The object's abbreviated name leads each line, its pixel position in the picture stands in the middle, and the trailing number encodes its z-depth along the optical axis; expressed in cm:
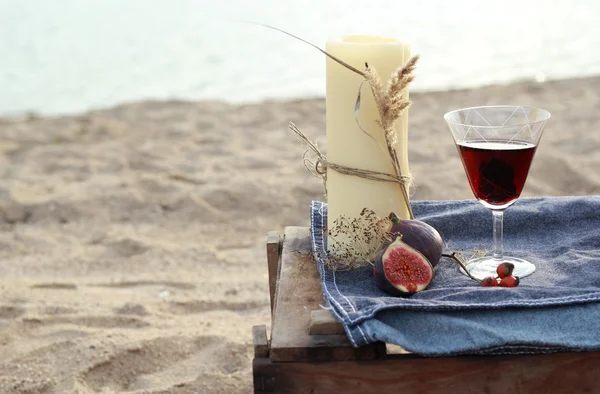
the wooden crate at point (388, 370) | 183
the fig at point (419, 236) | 209
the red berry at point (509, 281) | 201
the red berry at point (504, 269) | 205
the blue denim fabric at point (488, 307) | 177
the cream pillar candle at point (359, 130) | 211
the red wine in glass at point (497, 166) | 206
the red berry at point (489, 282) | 203
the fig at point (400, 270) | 199
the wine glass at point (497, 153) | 206
